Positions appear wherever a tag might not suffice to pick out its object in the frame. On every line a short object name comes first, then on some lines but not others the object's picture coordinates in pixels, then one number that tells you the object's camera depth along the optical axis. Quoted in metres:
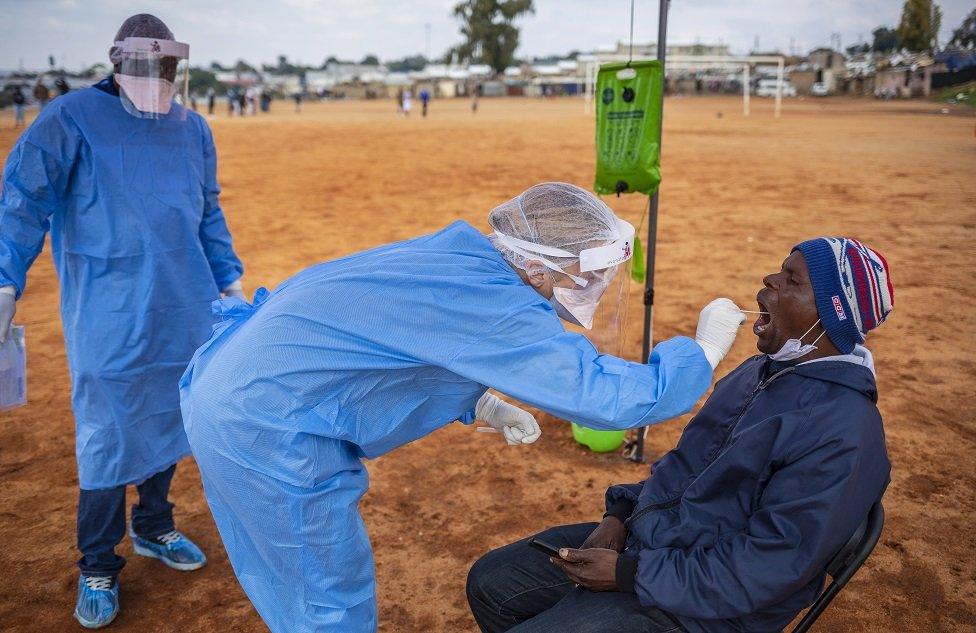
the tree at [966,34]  63.56
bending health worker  1.86
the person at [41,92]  30.14
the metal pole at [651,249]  3.65
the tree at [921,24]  53.44
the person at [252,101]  43.59
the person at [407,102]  37.56
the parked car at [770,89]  56.82
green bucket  4.46
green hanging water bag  3.77
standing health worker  2.95
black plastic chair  1.90
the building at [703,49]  69.50
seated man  1.82
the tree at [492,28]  73.69
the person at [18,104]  28.19
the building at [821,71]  57.34
